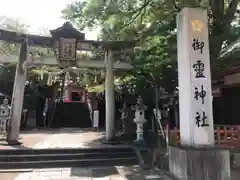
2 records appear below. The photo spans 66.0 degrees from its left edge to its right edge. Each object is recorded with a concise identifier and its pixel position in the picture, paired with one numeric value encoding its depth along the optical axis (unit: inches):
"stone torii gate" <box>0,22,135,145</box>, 310.5
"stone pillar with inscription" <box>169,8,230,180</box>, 173.1
